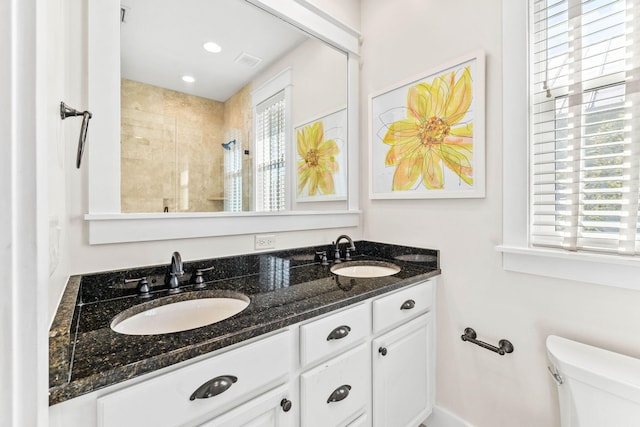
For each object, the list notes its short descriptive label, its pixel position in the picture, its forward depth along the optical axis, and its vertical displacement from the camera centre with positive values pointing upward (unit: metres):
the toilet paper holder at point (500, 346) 1.35 -0.65
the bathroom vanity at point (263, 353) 0.67 -0.42
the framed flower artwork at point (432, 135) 1.45 +0.43
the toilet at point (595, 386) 0.90 -0.58
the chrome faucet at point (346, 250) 1.79 -0.26
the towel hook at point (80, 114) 0.86 +0.28
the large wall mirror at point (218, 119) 1.15 +0.46
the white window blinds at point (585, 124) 1.03 +0.33
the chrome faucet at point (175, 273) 1.15 -0.25
